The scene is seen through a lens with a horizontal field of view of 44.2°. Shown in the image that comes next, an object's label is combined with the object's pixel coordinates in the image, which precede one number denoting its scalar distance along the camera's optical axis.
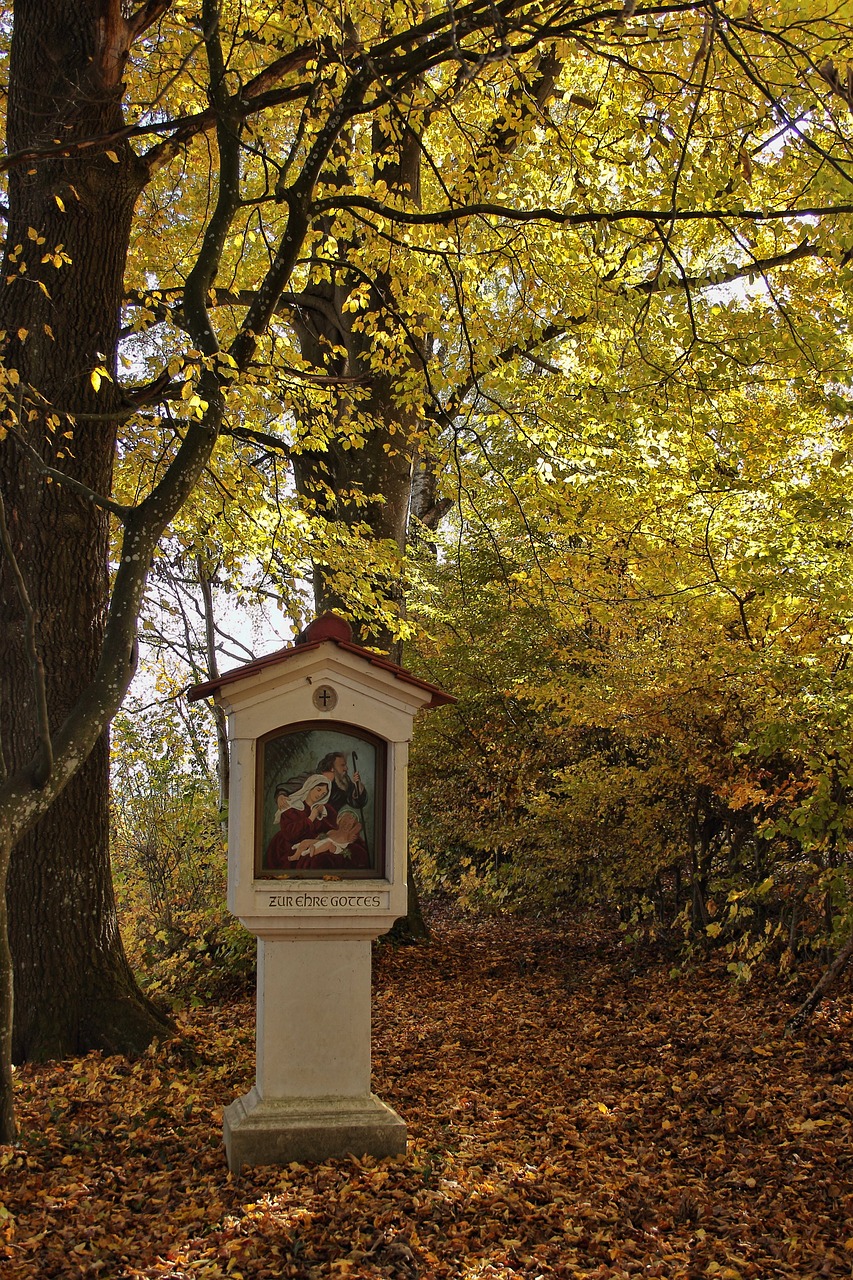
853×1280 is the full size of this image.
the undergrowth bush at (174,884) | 9.60
